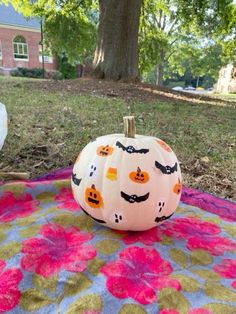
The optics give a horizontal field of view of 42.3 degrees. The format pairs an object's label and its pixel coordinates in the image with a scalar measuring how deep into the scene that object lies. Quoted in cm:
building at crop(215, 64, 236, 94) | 3347
